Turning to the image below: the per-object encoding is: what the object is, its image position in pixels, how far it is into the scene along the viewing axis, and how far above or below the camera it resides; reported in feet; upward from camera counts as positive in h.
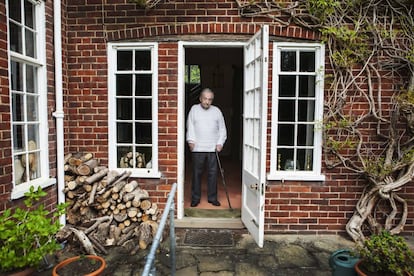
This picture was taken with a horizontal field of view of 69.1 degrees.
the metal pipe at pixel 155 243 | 4.78 -2.26
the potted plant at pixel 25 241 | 7.13 -2.96
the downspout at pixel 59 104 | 11.73 +0.73
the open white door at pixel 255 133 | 10.25 -0.38
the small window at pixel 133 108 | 12.73 +0.62
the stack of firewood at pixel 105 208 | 11.27 -3.40
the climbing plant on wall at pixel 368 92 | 11.60 +1.27
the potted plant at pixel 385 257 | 7.66 -3.48
